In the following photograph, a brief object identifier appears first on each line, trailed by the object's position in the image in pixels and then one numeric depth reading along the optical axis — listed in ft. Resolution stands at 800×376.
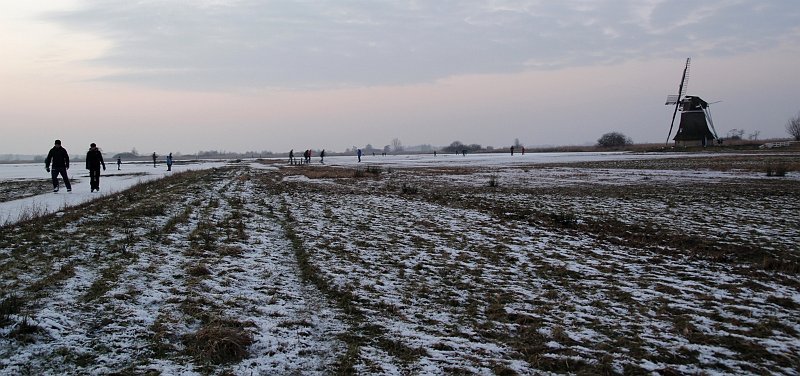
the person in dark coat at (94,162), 59.11
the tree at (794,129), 288.47
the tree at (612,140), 373.40
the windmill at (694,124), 251.60
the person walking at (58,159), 57.00
